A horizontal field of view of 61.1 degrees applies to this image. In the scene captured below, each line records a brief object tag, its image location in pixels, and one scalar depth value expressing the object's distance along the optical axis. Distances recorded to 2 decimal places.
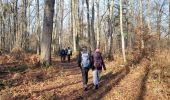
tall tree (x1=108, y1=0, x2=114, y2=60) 13.02
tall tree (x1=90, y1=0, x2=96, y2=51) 14.03
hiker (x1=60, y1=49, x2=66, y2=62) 12.69
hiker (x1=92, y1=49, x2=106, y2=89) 6.31
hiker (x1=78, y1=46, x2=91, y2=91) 6.18
